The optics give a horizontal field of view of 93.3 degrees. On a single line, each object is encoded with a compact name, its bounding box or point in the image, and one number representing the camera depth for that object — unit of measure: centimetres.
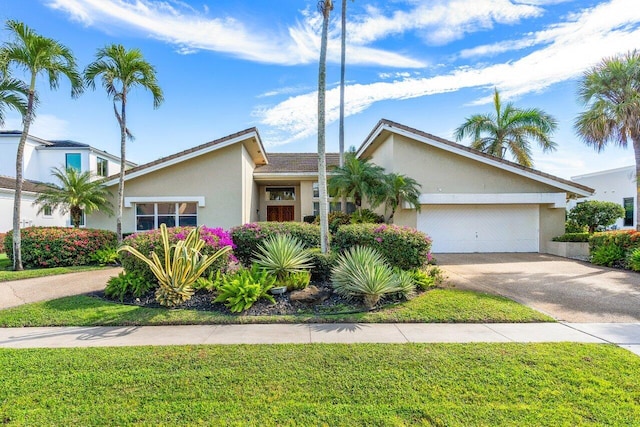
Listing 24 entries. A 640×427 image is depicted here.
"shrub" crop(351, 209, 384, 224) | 1429
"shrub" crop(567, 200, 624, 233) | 1512
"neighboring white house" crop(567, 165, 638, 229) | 2262
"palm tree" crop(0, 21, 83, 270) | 998
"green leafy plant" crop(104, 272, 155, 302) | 705
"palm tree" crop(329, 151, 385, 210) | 1351
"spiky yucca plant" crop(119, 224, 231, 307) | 652
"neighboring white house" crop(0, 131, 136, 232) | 2477
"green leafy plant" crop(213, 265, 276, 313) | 631
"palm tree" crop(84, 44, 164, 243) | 1162
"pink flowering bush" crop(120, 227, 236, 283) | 720
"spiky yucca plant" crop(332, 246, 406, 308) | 639
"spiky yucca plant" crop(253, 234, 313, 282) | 741
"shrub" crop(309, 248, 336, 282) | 801
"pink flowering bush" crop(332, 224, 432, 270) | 807
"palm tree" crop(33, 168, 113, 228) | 1275
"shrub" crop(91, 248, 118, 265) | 1146
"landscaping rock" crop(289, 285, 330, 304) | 672
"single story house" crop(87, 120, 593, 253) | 1427
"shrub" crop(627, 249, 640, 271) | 990
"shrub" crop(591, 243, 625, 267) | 1089
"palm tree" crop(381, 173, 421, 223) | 1326
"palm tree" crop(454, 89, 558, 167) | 1742
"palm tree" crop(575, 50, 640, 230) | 1184
